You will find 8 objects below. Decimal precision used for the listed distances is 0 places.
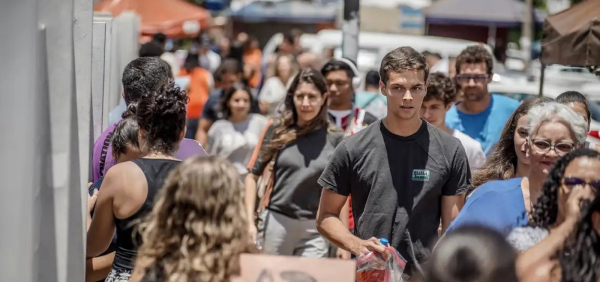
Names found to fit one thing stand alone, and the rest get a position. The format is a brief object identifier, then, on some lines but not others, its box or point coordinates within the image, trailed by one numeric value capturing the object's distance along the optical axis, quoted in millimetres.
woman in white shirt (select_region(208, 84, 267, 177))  13706
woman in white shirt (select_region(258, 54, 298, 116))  19133
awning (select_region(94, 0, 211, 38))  23474
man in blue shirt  12218
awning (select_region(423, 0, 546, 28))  32627
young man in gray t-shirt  7832
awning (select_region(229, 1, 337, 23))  48246
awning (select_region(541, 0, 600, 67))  10366
